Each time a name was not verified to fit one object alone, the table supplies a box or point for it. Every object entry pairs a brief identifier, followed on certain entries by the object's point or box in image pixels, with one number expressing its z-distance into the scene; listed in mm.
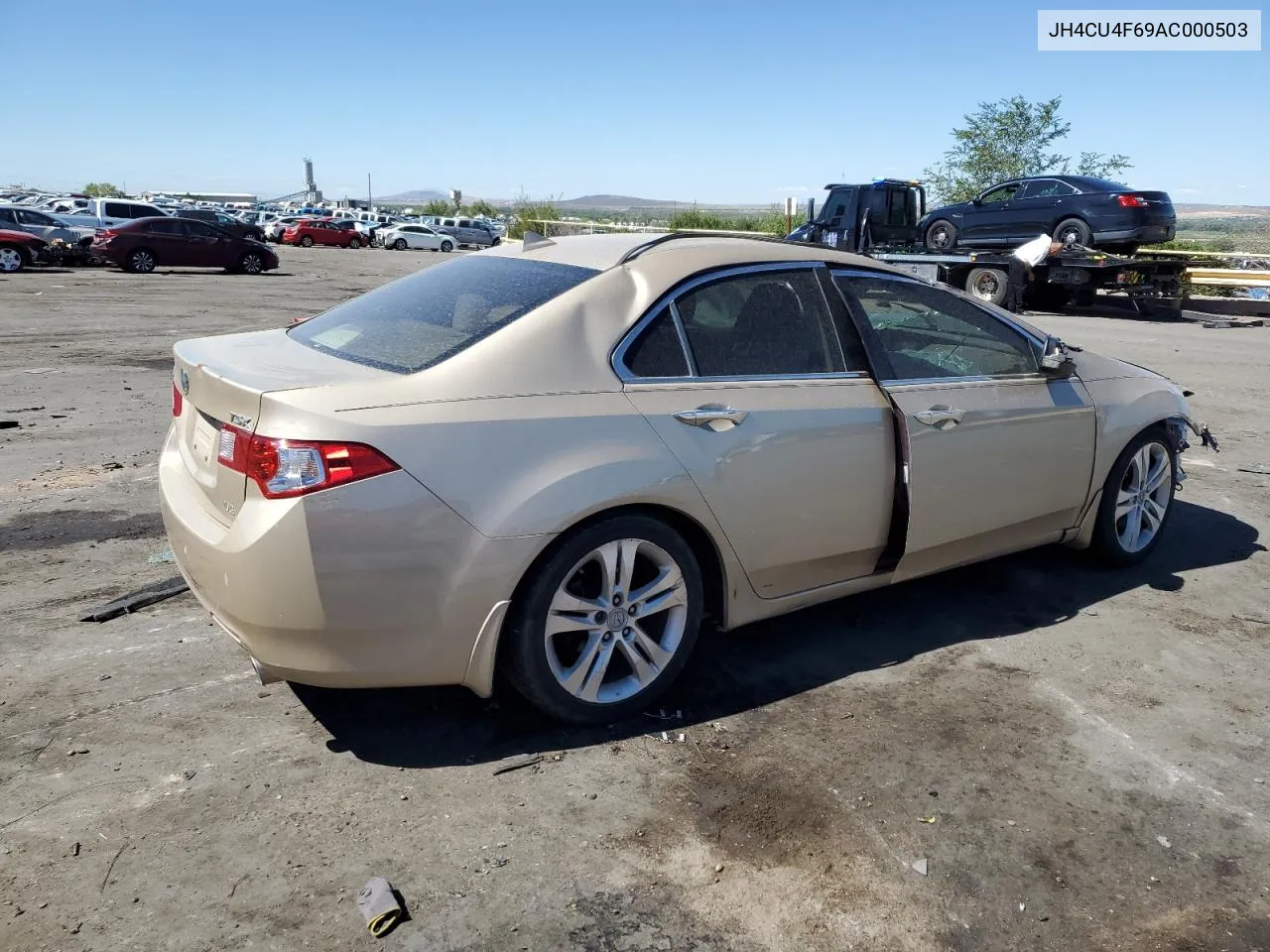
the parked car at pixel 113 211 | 33125
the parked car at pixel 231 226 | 31078
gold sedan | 3117
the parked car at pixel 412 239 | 53906
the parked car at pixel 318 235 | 51256
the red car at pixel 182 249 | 28094
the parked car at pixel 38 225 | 28094
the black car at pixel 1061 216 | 19125
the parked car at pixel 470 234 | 56469
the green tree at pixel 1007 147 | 39781
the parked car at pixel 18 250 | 25344
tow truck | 19188
